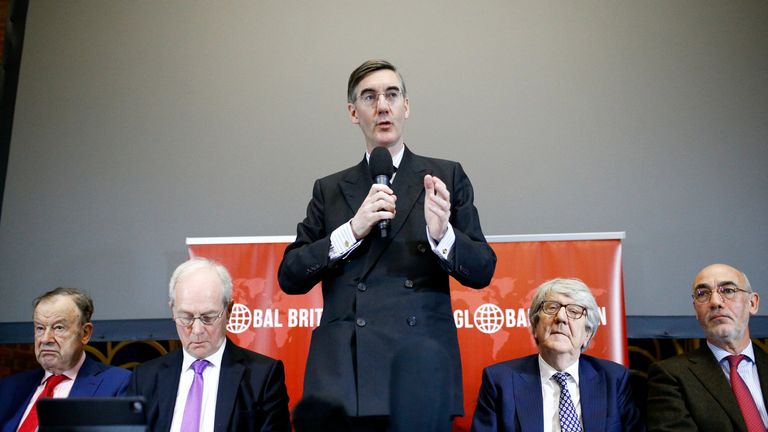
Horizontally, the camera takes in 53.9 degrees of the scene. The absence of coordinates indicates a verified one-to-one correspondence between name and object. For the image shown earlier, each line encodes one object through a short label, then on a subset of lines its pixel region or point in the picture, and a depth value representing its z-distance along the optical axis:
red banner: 3.71
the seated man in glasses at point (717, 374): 2.87
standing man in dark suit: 2.10
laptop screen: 1.57
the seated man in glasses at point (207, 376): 2.58
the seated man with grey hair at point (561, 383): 2.78
